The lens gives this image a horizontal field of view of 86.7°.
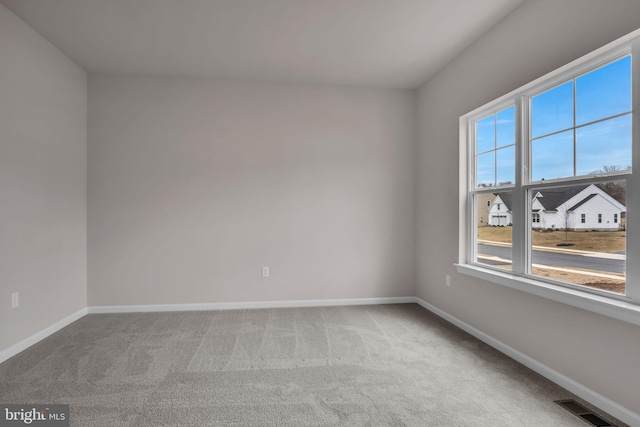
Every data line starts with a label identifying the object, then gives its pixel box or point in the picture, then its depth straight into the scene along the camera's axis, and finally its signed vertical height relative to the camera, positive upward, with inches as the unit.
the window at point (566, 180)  81.0 +8.5
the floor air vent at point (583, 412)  75.7 -47.8
